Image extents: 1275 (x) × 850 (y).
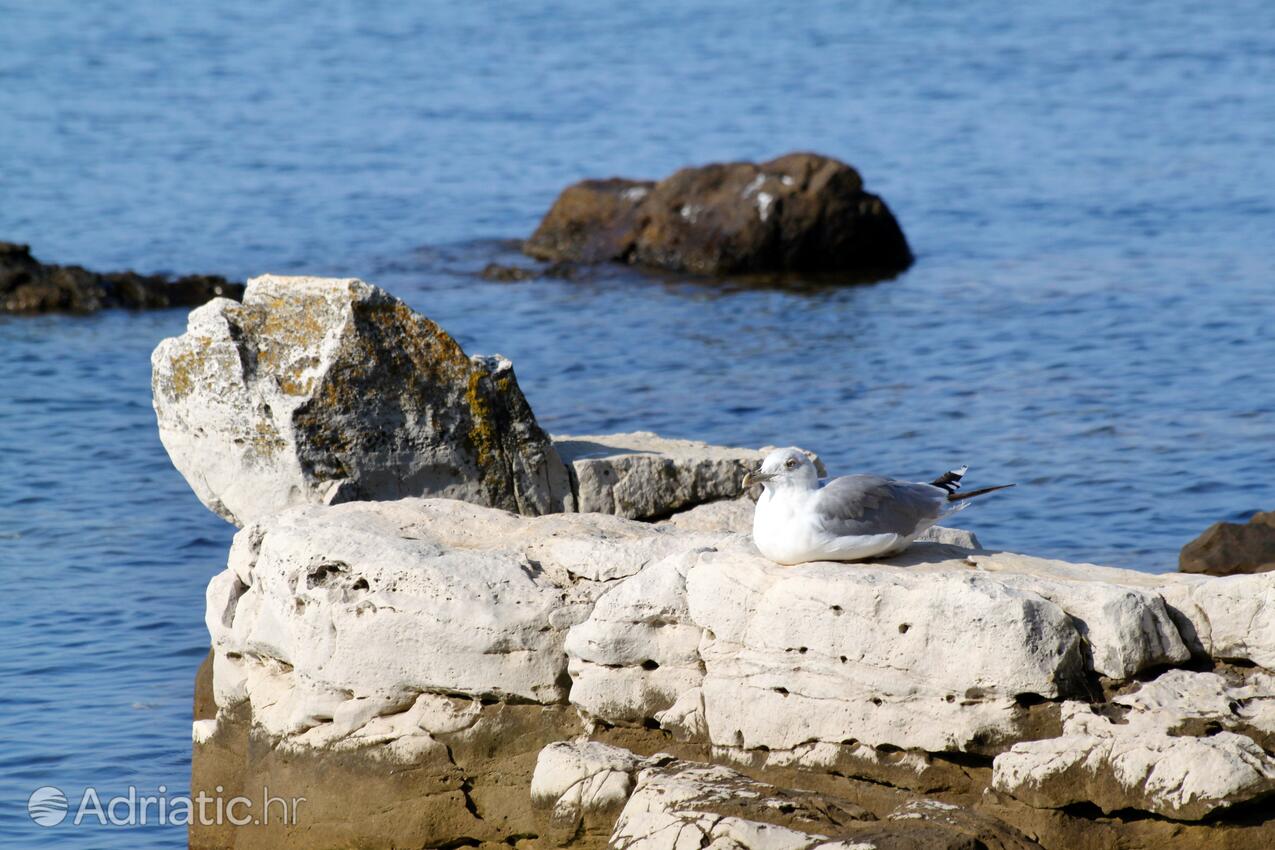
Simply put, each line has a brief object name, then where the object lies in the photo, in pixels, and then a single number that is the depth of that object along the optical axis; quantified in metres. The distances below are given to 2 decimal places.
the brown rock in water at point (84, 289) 36.59
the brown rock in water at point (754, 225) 37.75
